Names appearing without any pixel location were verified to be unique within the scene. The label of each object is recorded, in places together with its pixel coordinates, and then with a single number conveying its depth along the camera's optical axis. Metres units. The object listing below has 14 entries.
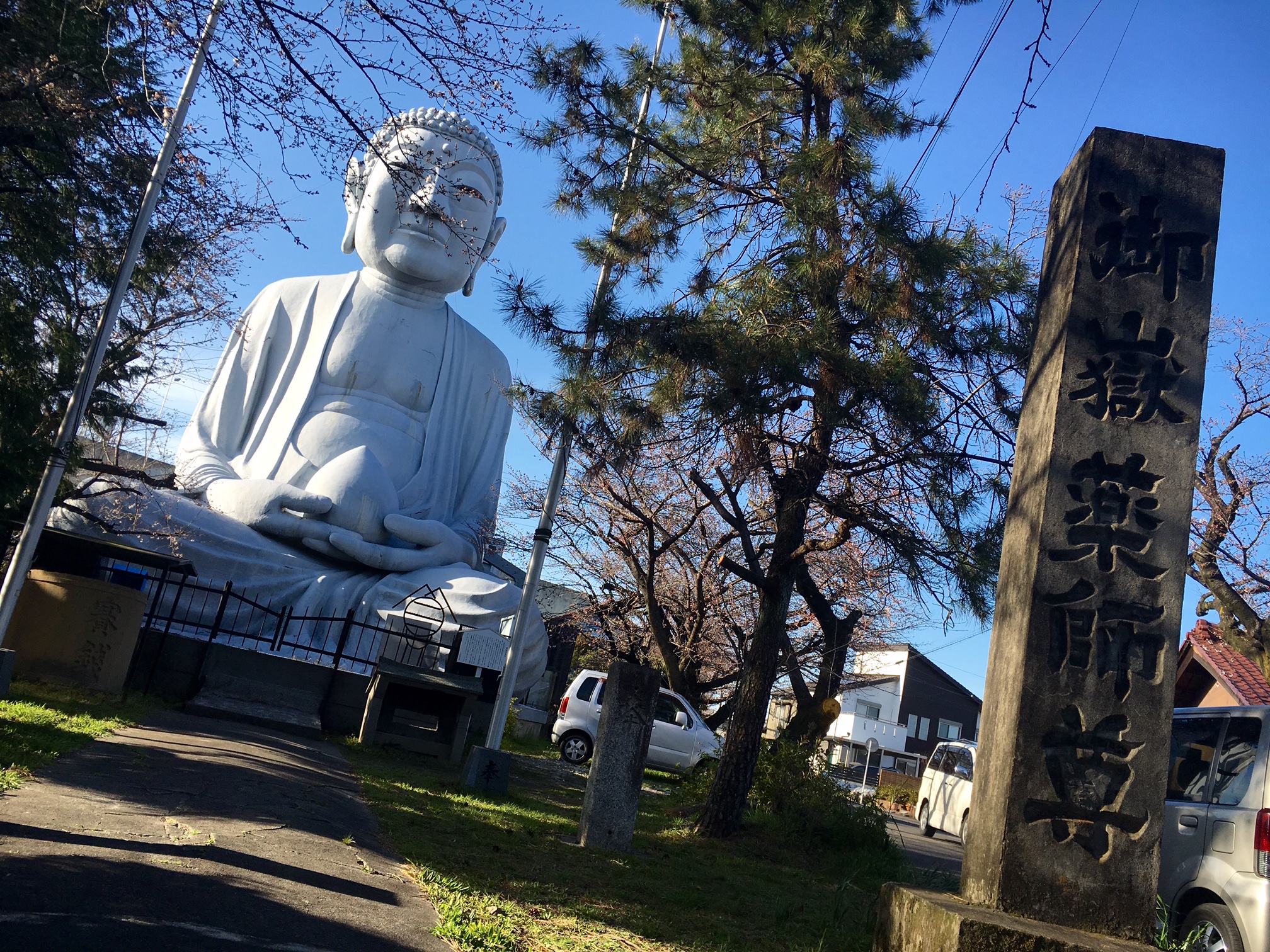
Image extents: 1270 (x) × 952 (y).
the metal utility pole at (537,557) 8.95
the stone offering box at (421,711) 10.22
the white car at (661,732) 15.76
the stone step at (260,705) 9.77
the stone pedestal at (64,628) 9.09
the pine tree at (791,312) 7.19
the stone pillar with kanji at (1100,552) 3.96
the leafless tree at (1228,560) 11.65
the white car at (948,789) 15.81
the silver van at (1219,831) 5.26
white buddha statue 12.90
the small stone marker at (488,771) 8.70
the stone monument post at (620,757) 7.16
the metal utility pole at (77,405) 7.87
